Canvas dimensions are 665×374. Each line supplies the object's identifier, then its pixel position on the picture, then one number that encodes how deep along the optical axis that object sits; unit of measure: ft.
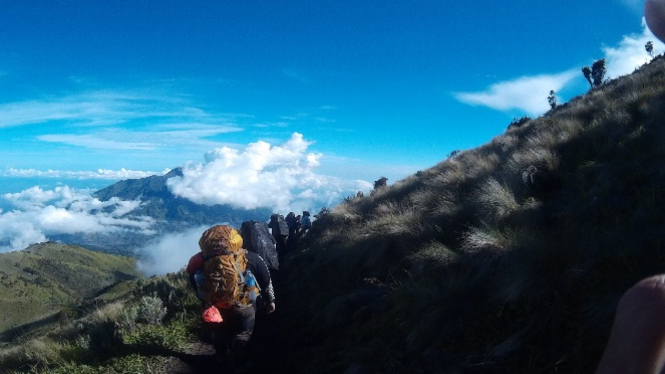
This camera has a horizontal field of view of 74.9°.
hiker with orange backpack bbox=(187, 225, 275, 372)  20.88
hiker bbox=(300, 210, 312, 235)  56.18
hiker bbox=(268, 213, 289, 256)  50.14
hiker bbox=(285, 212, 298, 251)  51.65
